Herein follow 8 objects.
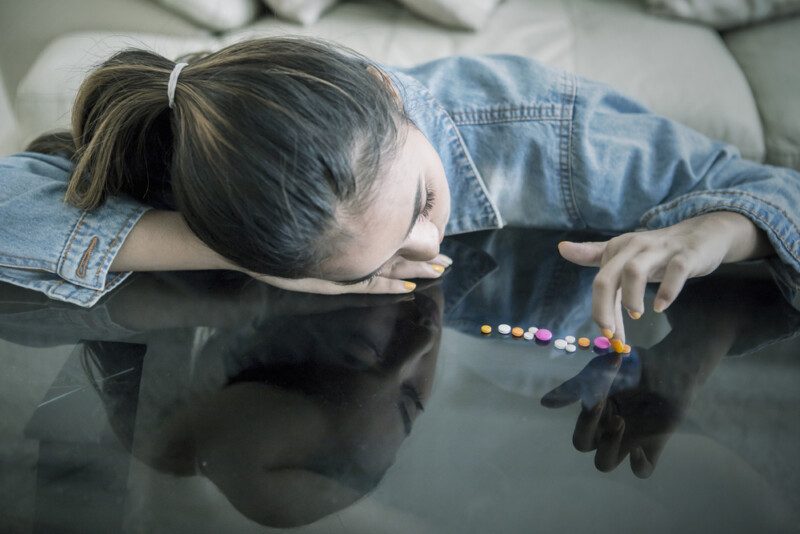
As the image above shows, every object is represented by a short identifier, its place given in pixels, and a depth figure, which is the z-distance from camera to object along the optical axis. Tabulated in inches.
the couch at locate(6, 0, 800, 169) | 40.2
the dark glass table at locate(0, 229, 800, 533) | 20.2
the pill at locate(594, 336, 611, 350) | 25.5
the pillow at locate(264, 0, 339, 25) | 45.5
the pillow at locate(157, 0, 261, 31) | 45.4
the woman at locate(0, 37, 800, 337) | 21.6
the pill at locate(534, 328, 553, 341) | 26.0
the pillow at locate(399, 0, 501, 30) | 44.8
